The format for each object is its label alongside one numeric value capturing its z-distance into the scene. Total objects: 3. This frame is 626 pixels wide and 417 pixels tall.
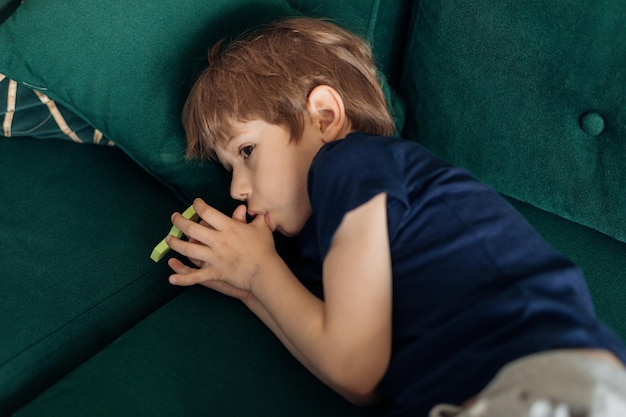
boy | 0.82
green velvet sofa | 1.02
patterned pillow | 1.35
